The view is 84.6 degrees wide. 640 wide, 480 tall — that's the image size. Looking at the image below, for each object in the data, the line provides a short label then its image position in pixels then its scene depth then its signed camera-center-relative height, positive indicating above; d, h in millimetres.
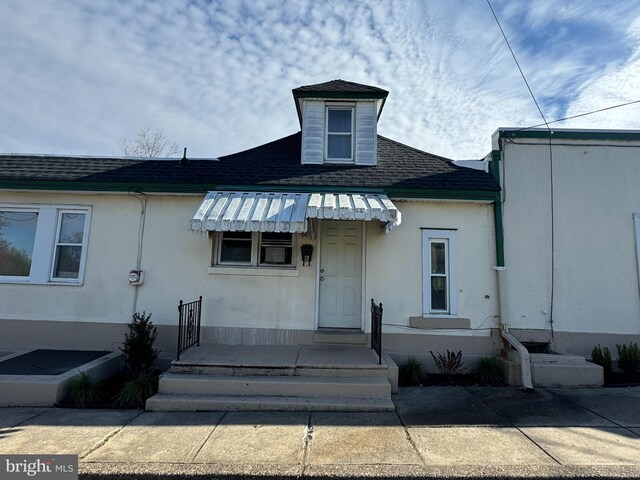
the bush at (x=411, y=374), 6117 -1506
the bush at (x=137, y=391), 5062 -1635
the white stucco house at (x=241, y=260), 6824 +453
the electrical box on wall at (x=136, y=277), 6785 +36
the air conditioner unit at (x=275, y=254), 7129 +589
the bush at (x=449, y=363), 6441 -1350
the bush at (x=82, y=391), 5051 -1653
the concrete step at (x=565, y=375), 6074 -1413
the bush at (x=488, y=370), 6262 -1440
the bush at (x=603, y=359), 6543 -1211
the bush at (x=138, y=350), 5770 -1159
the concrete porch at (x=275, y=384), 4914 -1460
